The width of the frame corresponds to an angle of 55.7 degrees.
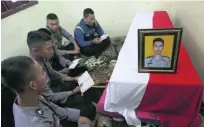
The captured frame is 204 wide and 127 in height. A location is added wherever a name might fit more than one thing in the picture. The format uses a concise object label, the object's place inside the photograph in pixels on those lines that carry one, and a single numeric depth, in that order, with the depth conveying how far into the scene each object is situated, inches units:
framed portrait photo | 40.9
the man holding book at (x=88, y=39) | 93.0
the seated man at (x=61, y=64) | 76.3
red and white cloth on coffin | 42.8
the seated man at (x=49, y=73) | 52.0
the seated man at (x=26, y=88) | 31.4
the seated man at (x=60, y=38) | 86.2
